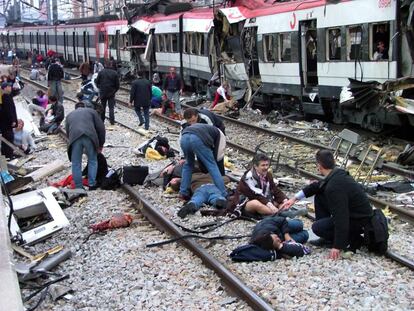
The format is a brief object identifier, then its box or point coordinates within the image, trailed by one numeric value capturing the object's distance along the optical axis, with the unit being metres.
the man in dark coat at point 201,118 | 8.95
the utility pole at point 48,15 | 48.81
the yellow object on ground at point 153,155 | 12.68
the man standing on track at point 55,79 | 18.92
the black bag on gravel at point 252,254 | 6.57
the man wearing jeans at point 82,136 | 9.79
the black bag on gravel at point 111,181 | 10.38
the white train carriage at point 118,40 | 32.38
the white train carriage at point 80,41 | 37.50
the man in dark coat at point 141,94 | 16.38
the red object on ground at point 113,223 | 8.14
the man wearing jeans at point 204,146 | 8.61
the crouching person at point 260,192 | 7.70
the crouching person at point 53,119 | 16.95
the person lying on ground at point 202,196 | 8.43
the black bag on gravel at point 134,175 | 10.37
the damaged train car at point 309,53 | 12.75
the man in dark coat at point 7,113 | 12.56
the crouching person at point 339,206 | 6.38
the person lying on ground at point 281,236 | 6.60
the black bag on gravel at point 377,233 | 6.54
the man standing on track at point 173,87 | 19.53
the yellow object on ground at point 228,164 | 11.74
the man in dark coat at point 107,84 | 16.25
